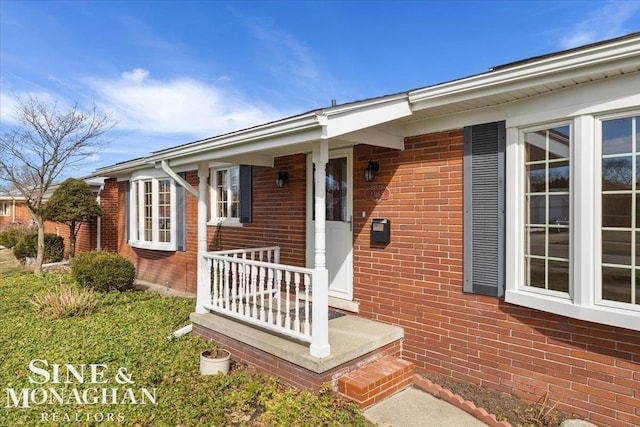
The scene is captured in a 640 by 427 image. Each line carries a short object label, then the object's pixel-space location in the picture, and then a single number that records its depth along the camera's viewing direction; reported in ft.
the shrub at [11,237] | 52.80
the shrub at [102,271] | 25.07
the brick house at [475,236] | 9.74
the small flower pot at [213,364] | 13.44
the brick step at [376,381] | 11.28
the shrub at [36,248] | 38.86
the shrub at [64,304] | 20.01
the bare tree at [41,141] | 32.35
